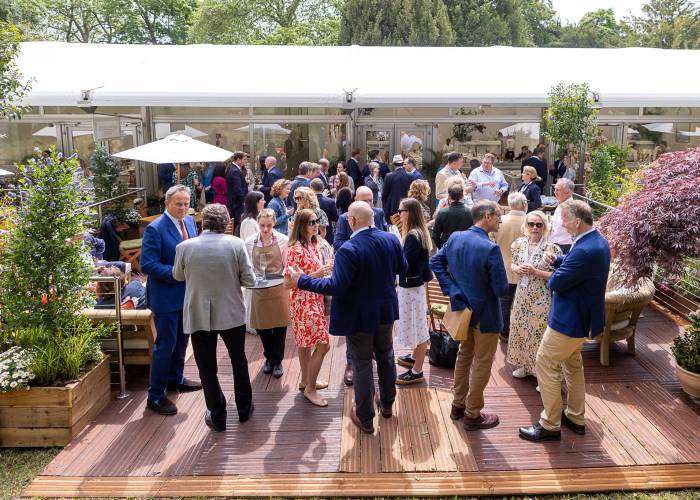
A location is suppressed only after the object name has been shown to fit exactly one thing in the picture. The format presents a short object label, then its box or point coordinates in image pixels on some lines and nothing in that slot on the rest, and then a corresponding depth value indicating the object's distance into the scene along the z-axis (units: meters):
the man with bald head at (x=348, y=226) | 6.04
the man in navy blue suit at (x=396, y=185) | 10.04
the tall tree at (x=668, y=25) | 37.75
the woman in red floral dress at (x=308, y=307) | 5.19
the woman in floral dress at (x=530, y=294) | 5.30
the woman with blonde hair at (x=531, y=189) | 9.06
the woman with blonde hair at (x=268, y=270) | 5.61
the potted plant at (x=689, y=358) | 5.26
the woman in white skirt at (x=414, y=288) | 5.40
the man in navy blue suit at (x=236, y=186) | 10.50
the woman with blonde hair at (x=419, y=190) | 7.07
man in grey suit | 4.57
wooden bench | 5.57
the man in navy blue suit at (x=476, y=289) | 4.48
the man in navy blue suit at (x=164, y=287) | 5.02
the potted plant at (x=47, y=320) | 4.76
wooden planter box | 4.74
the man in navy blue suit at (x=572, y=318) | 4.37
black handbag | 6.00
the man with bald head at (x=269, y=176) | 10.54
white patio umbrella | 8.32
